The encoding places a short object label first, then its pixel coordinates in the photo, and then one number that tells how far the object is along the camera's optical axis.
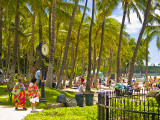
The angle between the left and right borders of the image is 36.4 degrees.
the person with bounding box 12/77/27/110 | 10.80
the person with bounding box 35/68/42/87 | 15.99
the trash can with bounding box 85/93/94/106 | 13.68
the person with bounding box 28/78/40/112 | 10.38
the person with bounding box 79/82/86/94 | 13.65
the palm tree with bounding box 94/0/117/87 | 22.97
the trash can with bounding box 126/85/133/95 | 16.31
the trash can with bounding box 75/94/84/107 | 12.80
